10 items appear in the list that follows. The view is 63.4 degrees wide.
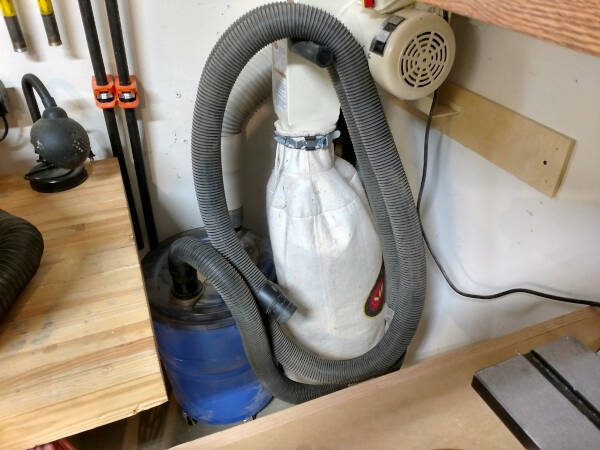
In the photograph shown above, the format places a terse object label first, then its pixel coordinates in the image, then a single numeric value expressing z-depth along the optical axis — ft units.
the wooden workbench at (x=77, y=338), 2.03
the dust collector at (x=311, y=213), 2.68
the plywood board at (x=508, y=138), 2.56
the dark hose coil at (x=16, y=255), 2.34
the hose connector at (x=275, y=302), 3.30
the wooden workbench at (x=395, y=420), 2.00
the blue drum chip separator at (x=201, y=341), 3.62
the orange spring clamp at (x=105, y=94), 3.44
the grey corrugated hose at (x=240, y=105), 3.54
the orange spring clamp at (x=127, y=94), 3.52
